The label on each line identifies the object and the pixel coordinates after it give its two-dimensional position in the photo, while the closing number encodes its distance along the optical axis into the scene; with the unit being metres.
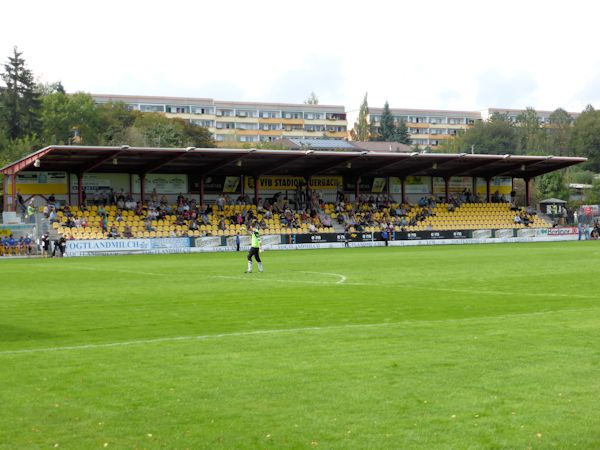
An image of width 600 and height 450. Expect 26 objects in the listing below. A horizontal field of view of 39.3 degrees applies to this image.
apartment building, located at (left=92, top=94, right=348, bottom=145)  159.62
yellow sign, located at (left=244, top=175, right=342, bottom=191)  70.94
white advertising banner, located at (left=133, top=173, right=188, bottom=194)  66.56
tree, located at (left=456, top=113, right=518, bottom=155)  150.38
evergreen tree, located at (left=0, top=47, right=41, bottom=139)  113.44
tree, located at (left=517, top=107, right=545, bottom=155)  147.64
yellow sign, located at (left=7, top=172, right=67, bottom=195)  61.66
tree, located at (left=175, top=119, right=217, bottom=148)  120.91
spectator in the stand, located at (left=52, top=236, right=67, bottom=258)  51.94
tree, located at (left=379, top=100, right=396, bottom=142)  164.96
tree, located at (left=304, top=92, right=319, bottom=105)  190.18
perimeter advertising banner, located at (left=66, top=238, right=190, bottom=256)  53.91
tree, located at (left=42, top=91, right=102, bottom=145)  120.88
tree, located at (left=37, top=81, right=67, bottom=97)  146.71
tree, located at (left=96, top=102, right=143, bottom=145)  114.30
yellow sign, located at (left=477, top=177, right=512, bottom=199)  81.94
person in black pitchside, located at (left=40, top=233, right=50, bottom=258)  53.03
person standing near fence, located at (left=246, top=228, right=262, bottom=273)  32.84
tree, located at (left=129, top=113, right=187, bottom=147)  107.25
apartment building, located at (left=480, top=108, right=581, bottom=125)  188.38
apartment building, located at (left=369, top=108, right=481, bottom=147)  185.38
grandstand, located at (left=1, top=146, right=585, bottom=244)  59.28
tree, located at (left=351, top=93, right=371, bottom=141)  169.25
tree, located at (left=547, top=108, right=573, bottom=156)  148.88
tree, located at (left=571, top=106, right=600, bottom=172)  143.50
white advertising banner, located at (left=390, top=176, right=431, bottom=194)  77.25
